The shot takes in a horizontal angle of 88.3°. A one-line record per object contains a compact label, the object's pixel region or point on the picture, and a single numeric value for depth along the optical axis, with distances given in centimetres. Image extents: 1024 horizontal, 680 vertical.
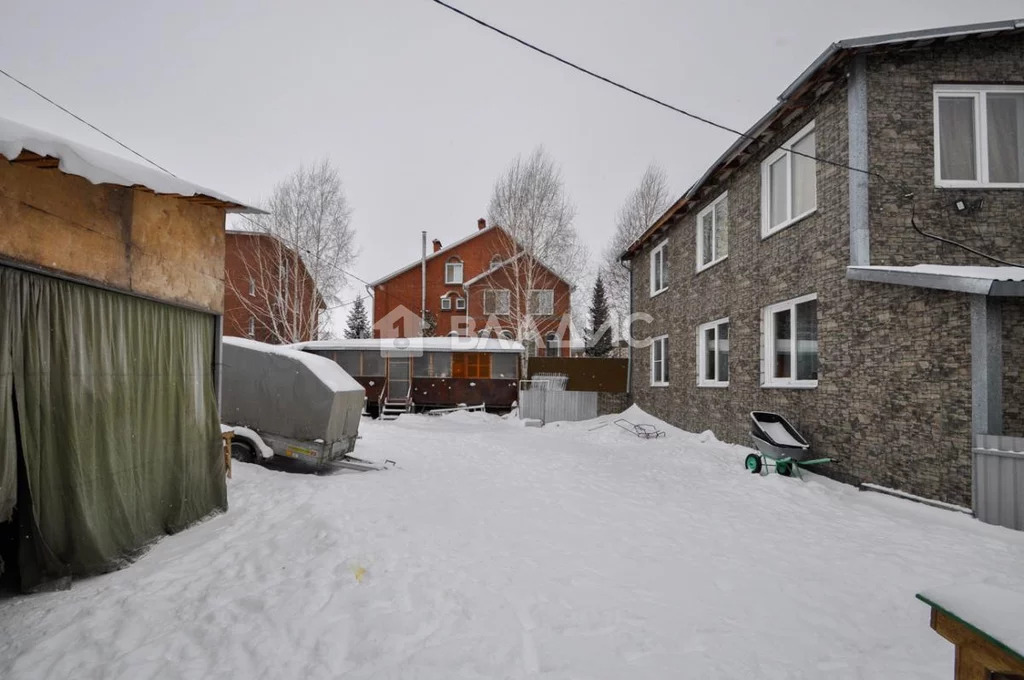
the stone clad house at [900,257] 579
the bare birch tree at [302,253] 2283
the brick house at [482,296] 2370
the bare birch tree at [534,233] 2309
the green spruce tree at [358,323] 3500
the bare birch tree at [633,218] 2911
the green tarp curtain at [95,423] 359
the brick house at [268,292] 2261
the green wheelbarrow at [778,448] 742
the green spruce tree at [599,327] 3070
